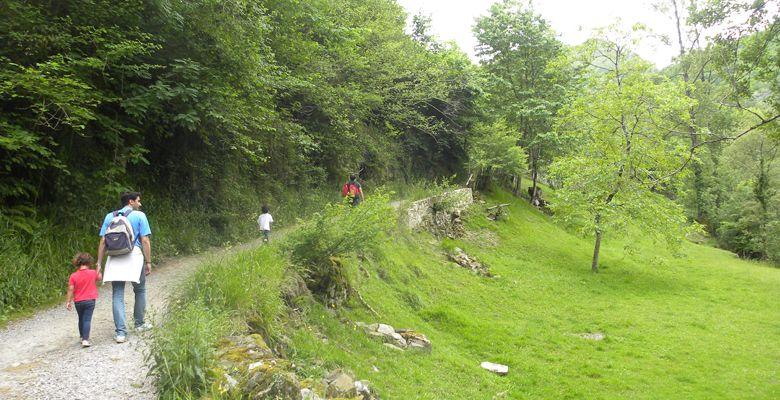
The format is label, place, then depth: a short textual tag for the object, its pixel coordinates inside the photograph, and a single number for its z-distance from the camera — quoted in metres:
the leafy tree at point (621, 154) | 20.08
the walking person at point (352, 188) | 14.06
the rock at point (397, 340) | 9.67
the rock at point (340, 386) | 5.93
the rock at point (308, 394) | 4.80
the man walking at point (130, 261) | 5.68
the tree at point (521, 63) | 29.88
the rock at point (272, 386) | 4.31
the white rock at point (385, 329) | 9.76
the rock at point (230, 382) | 4.23
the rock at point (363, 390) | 6.44
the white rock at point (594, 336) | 14.30
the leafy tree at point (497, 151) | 25.73
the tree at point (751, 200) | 31.27
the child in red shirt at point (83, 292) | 5.55
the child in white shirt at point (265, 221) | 11.11
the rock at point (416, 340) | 9.95
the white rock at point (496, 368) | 10.71
